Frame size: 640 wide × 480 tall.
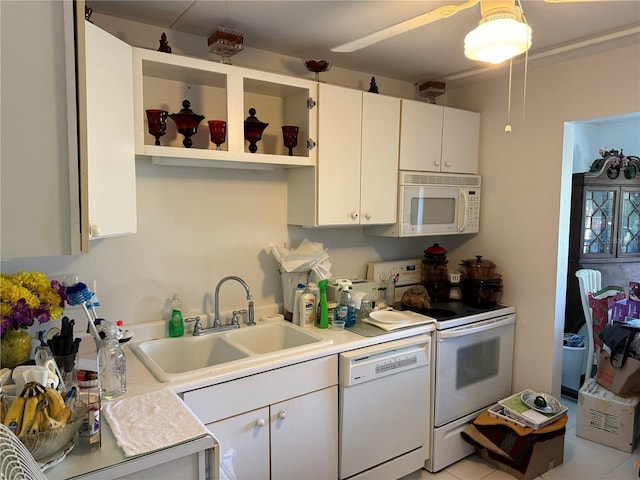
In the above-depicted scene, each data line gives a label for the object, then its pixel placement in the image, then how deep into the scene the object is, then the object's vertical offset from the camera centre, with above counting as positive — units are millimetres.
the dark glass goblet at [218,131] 2037 +358
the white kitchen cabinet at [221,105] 1898 +529
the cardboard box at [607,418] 2629 -1296
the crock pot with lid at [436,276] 2997 -471
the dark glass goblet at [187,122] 2010 +393
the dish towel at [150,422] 1232 -672
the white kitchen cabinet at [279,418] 1729 -912
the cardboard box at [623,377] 2664 -1049
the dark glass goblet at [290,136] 2289 +381
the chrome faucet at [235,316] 2271 -525
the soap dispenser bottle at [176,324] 2166 -593
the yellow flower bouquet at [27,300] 1365 -315
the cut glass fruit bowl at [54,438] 1080 -598
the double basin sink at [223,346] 2049 -703
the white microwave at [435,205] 2697 +25
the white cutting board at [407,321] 2328 -636
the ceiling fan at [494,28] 1423 +601
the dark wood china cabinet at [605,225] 3615 -123
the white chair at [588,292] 3168 -629
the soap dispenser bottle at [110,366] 1517 -571
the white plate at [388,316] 2455 -636
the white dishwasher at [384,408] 2096 -1033
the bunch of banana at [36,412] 1078 -532
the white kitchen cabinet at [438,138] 2672 +460
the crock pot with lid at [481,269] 2889 -399
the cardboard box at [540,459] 2373 -1415
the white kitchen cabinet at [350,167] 2348 +235
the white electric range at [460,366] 2471 -958
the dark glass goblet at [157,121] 1923 +380
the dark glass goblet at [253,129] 2180 +394
